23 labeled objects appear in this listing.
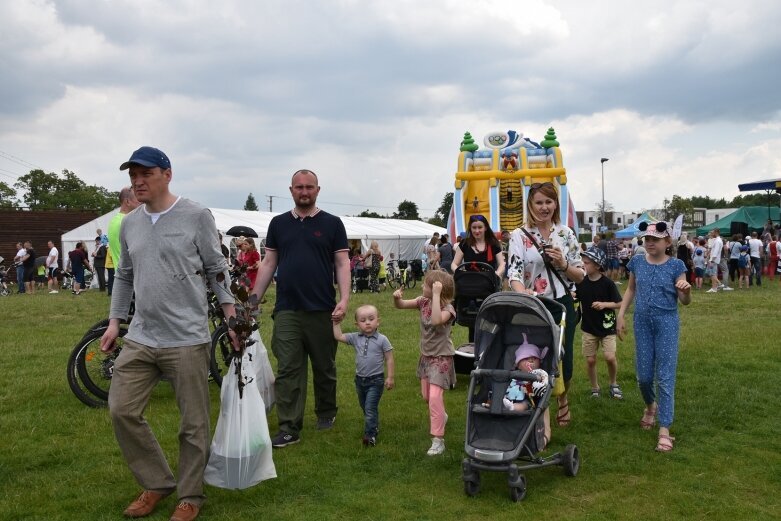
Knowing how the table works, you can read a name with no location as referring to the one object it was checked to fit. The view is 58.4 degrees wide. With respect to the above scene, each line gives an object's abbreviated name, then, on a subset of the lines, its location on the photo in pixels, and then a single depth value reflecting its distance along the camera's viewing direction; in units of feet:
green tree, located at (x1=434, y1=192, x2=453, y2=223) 241.55
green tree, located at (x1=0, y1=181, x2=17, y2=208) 225.76
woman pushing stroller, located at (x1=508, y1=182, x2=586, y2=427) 16.60
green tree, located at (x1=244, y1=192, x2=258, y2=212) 393.70
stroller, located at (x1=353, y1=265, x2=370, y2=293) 70.28
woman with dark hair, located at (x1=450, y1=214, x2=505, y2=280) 24.36
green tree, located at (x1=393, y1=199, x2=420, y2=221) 281.33
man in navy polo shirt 17.80
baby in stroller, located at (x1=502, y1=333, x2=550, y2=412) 14.55
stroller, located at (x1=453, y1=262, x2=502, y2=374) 22.89
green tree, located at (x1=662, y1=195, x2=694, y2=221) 239.91
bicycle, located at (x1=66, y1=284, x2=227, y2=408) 21.12
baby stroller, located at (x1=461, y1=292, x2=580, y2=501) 13.91
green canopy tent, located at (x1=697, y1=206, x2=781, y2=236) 111.96
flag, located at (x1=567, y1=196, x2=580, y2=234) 54.65
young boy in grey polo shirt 17.60
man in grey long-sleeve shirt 12.86
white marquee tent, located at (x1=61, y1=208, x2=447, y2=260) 88.28
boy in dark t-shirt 22.03
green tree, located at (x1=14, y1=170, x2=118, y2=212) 234.99
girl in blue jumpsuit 17.19
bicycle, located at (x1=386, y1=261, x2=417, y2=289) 74.28
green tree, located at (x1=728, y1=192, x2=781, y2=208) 308.65
